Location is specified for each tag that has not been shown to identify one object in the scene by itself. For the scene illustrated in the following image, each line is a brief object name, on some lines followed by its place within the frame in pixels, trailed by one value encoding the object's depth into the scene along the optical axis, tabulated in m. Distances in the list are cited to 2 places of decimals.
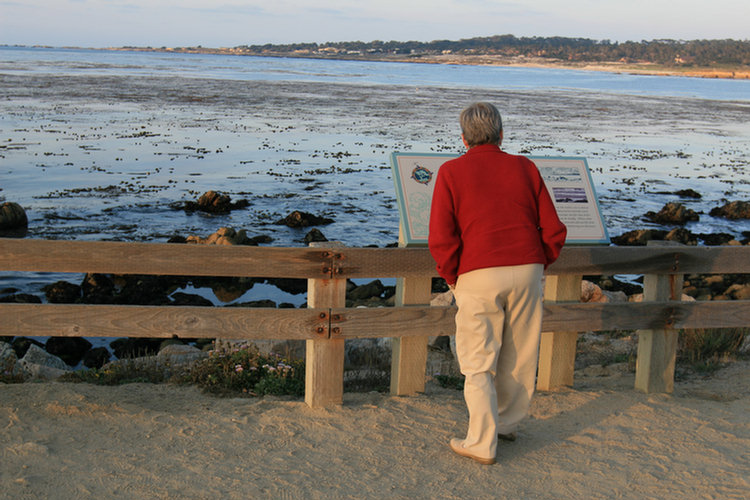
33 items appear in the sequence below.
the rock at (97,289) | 11.46
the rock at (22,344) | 8.95
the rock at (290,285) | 12.67
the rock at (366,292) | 11.88
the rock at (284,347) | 7.81
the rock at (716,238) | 16.44
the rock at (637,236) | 15.62
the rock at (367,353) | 7.91
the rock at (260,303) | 11.14
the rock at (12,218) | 15.41
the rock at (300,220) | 16.67
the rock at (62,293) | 11.41
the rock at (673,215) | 18.47
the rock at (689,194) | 21.50
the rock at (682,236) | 16.14
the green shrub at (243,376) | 5.83
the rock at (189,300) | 11.41
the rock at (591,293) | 10.12
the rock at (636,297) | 11.05
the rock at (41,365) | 7.03
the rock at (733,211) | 19.34
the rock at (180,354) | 7.25
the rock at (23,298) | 10.84
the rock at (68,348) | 9.23
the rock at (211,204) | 17.67
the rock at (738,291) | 12.41
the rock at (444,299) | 9.28
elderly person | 4.22
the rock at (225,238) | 13.99
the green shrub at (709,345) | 7.47
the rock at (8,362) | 6.17
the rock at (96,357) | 8.98
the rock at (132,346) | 9.30
